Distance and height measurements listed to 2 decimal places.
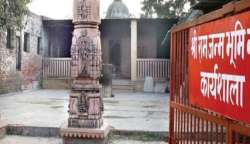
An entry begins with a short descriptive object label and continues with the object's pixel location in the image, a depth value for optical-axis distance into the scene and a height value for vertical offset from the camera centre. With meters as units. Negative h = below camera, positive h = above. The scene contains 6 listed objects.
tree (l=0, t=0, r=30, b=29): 9.21 +1.13
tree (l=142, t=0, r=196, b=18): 34.76 +4.69
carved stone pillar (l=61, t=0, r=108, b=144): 6.94 -0.24
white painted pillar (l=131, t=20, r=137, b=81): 21.81 +0.77
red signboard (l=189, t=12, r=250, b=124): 2.59 -0.03
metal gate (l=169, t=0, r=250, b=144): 3.05 -0.40
